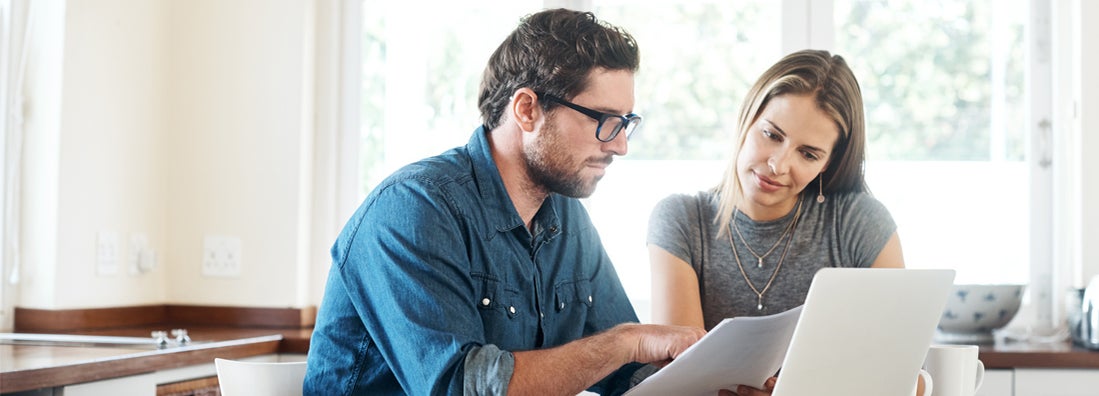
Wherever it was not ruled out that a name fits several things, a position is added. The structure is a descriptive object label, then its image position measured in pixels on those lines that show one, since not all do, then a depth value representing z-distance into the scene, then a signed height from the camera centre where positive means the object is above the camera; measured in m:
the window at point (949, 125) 2.85 +0.25
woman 1.94 +0.01
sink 2.29 -0.28
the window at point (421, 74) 3.08 +0.39
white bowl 2.59 -0.21
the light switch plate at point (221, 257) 3.00 -0.13
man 1.40 -0.06
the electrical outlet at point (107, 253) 2.72 -0.11
